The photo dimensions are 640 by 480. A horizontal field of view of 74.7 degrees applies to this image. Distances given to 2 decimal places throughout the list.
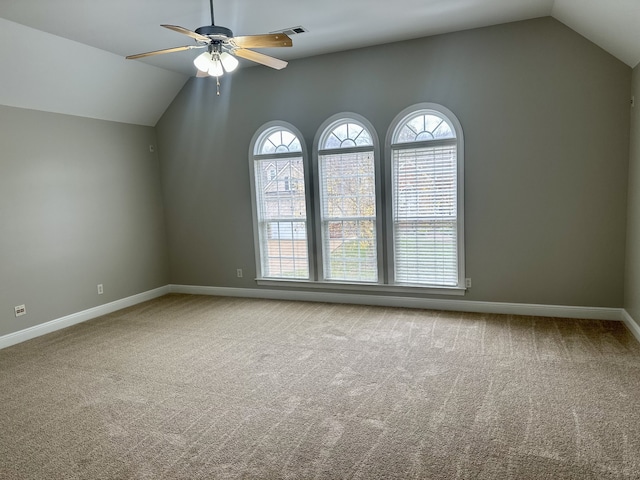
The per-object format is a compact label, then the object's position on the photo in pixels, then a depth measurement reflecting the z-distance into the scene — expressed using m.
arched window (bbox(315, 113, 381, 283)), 5.02
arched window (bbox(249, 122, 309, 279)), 5.41
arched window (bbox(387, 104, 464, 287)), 4.62
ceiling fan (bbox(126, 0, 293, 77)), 2.77
